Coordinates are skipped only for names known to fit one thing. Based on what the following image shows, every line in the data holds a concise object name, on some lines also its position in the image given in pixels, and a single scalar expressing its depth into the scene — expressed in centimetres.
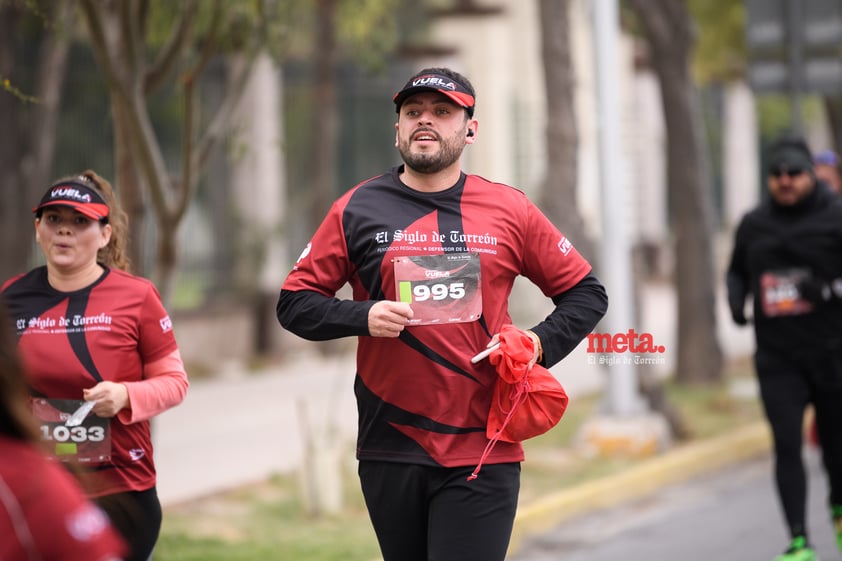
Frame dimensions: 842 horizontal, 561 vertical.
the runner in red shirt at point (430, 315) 822
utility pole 1967
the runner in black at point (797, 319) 1345
